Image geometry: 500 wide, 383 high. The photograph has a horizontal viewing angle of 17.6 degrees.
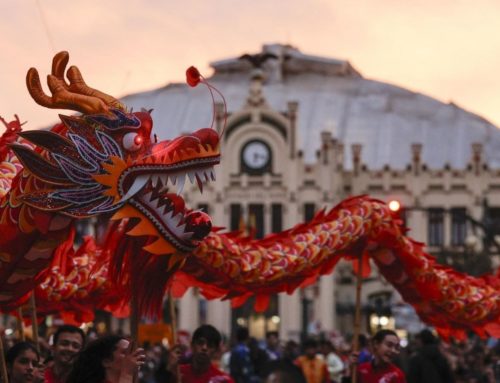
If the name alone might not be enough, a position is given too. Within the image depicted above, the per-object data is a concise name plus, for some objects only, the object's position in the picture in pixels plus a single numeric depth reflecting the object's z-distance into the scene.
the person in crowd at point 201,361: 11.72
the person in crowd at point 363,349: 16.94
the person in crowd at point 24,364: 9.52
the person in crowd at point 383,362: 12.38
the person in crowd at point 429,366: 14.80
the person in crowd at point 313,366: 18.50
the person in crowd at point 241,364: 18.38
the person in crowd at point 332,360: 23.02
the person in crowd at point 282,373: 7.53
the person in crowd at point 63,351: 10.40
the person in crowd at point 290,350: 19.09
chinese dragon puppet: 9.91
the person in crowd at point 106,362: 7.41
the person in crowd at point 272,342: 20.33
